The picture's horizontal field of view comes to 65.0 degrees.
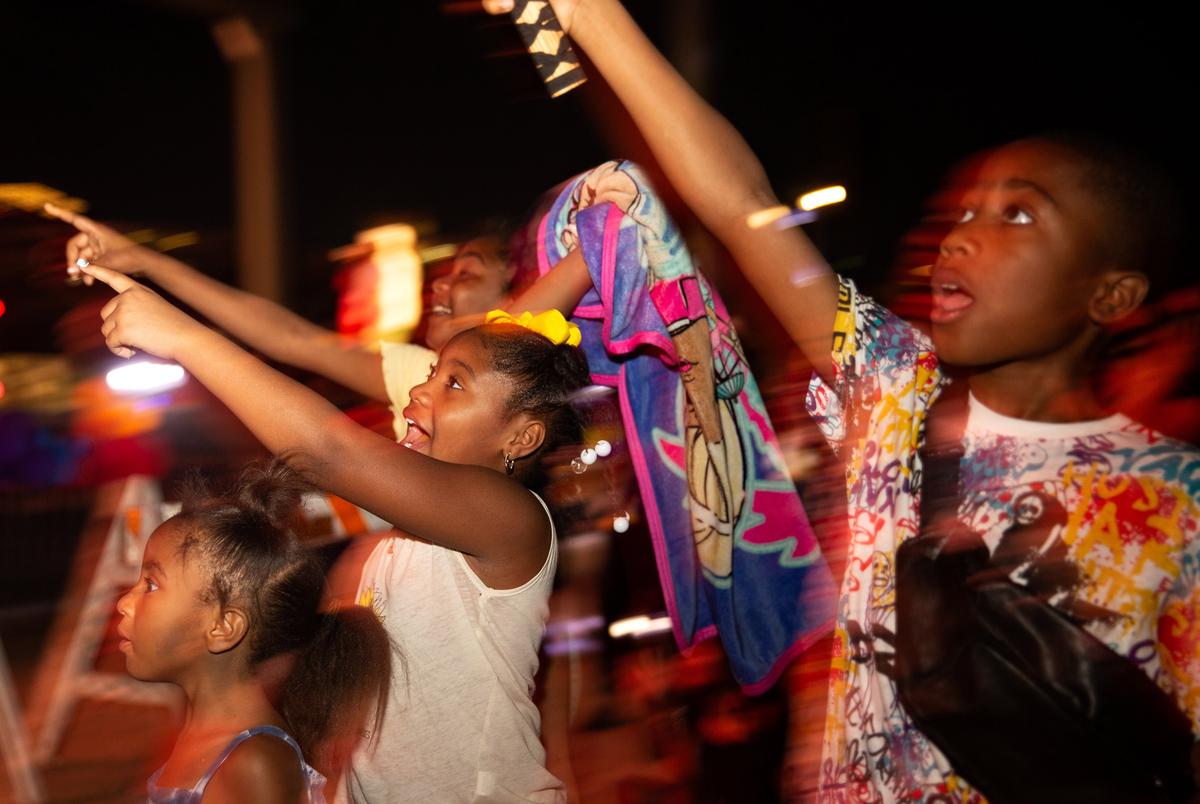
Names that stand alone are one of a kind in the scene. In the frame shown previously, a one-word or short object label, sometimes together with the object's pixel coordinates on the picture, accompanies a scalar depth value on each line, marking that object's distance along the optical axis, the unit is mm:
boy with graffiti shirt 1121
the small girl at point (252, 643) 1512
